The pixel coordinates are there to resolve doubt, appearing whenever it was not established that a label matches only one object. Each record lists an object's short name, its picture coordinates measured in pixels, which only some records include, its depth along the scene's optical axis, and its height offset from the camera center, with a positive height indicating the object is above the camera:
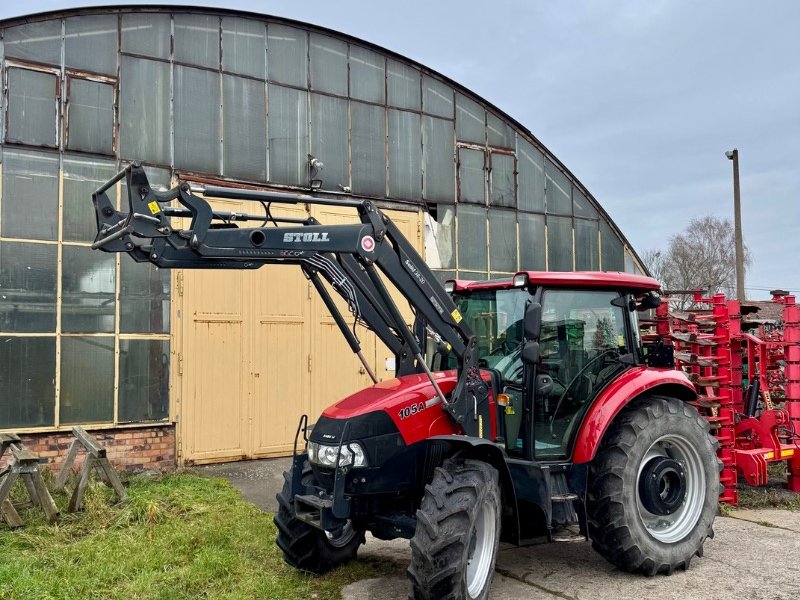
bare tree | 36.72 +2.81
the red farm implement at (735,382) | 7.84 -0.82
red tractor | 4.45 -0.78
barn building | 8.86 +1.89
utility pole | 19.00 +2.28
